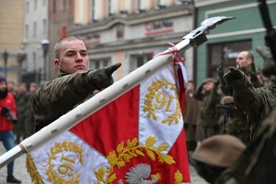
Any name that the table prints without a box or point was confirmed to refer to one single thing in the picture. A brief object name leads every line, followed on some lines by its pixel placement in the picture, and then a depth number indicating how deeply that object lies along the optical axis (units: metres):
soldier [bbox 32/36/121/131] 3.43
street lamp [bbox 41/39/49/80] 26.27
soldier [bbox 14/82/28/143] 20.02
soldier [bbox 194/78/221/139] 12.45
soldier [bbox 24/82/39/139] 19.27
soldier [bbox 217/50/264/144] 8.62
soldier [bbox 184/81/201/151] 14.22
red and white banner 3.26
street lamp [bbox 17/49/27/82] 51.55
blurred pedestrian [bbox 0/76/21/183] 10.60
